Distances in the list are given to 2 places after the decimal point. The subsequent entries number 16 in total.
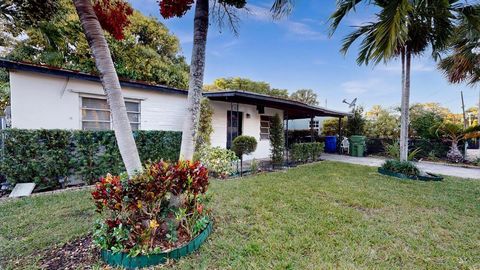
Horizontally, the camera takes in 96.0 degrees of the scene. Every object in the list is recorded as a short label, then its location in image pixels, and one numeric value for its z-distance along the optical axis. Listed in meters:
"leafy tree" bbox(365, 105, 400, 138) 14.18
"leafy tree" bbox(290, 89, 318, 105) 34.74
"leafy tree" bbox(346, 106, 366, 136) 14.01
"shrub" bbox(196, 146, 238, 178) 6.68
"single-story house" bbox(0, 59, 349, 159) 5.42
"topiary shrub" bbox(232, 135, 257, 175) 7.36
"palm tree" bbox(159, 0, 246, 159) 3.04
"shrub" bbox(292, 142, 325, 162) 9.23
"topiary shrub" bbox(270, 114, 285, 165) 8.38
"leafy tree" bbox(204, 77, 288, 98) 27.92
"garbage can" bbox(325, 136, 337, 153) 14.89
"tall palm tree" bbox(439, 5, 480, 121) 5.80
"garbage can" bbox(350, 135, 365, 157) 12.85
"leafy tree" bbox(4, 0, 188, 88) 8.14
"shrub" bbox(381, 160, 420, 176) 6.90
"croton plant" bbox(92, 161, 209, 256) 2.35
